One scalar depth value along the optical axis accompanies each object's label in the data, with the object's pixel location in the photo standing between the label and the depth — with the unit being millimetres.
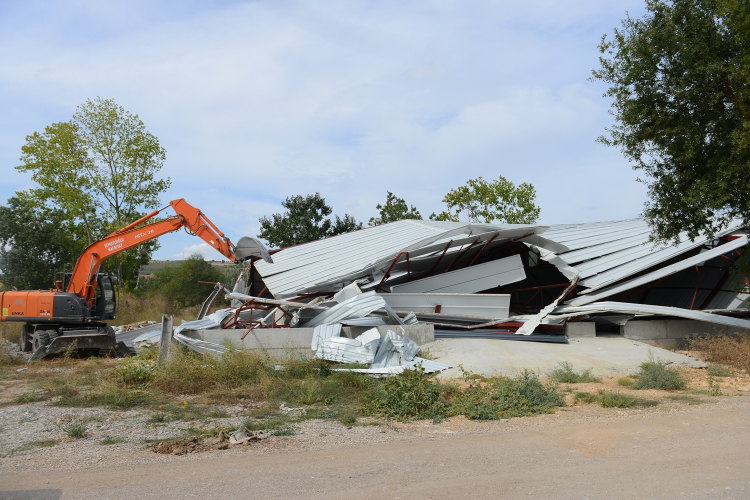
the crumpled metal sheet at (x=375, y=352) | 10586
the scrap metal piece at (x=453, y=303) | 14375
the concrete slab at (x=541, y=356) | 10906
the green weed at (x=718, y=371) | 10359
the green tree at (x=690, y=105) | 10703
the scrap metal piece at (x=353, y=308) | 12844
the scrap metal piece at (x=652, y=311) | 12977
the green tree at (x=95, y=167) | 25125
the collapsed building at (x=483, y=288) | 13156
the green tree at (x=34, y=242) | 26500
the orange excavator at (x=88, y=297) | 13547
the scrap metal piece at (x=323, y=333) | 11727
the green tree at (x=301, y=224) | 34375
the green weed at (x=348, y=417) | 7062
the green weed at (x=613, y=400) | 7785
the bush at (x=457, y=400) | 7465
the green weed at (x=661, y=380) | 9023
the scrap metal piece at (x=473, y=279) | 15531
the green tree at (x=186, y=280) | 33156
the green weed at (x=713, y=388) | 8508
